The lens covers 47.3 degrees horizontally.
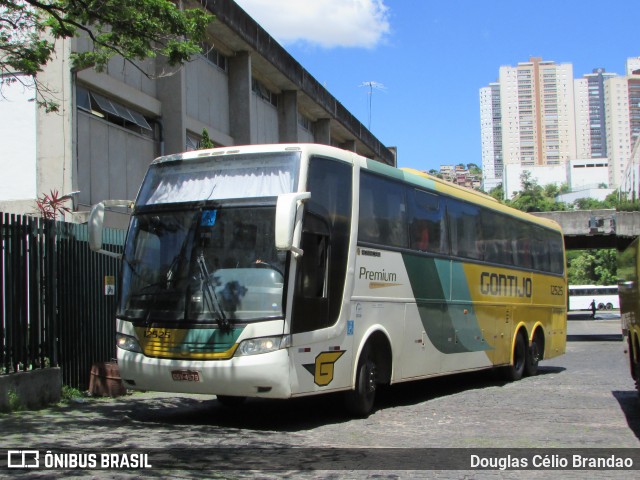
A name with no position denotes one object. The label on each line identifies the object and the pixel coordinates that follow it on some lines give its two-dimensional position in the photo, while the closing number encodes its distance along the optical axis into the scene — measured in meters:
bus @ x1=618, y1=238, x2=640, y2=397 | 8.66
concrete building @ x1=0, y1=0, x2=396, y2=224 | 16.22
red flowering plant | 15.08
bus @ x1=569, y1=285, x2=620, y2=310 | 81.06
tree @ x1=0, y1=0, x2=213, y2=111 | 10.44
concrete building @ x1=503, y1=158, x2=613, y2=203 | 166.25
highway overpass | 30.94
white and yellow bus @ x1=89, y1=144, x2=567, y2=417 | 8.44
